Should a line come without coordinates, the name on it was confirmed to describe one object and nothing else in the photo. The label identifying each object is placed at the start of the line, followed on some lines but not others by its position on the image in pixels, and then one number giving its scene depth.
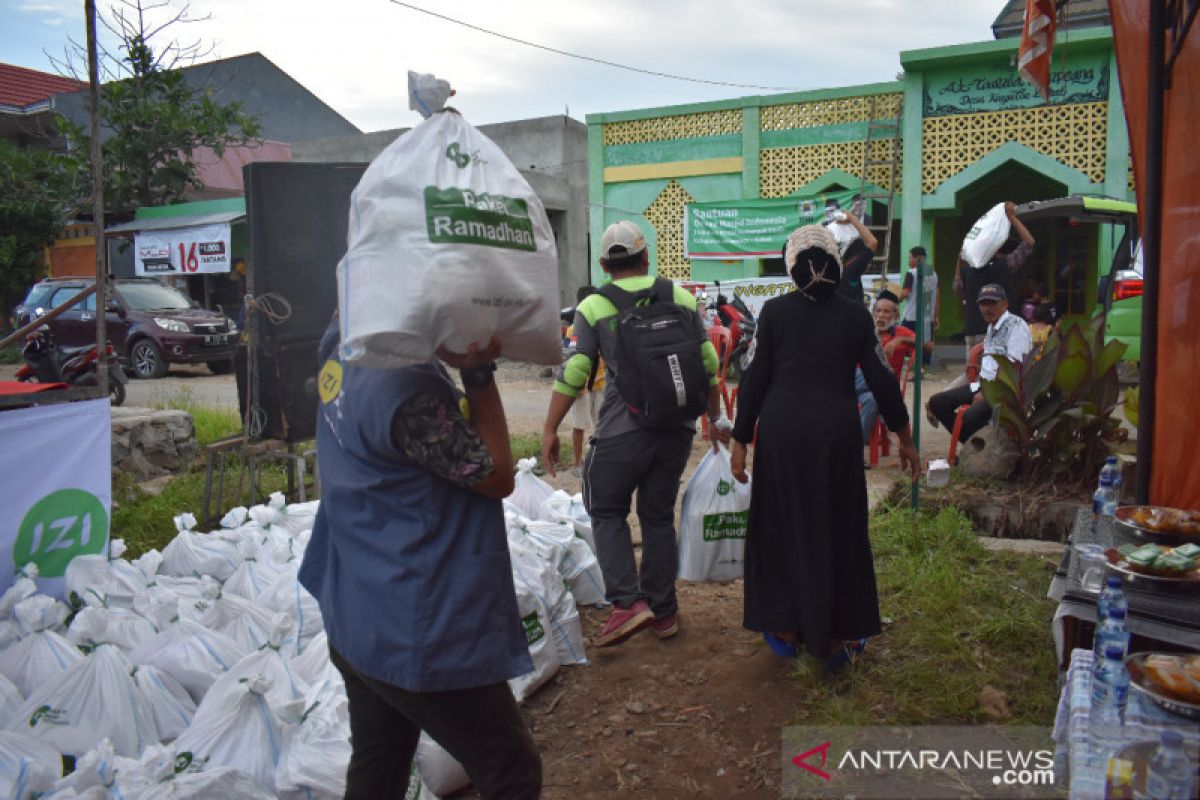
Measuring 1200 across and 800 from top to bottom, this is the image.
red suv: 14.27
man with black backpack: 3.58
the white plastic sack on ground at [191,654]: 3.05
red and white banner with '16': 16.59
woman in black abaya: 3.23
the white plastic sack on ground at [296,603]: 3.43
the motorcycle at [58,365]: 10.54
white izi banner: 3.68
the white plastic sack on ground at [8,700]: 2.71
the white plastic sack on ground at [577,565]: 4.23
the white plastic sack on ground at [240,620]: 3.29
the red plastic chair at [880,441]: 6.79
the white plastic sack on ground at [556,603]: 3.69
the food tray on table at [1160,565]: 2.44
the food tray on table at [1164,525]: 2.79
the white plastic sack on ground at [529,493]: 4.61
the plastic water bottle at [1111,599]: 2.01
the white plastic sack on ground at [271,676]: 2.70
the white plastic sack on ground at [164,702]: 2.86
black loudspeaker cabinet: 5.05
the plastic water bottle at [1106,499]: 3.28
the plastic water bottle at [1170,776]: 1.43
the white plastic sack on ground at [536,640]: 3.46
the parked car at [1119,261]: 8.09
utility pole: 4.13
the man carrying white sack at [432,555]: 1.80
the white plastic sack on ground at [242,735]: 2.49
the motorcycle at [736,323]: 10.72
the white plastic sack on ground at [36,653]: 2.92
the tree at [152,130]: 17.27
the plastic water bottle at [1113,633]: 1.92
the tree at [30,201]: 17.92
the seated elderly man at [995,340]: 6.20
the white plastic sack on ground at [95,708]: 2.67
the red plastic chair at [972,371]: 6.45
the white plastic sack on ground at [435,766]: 2.78
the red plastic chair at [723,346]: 8.38
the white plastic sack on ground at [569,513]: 4.52
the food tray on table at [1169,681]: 1.80
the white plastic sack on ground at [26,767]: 2.20
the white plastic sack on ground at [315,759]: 2.46
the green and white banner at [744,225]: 13.52
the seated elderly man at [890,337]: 6.69
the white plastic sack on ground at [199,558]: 3.97
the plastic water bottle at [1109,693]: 1.86
